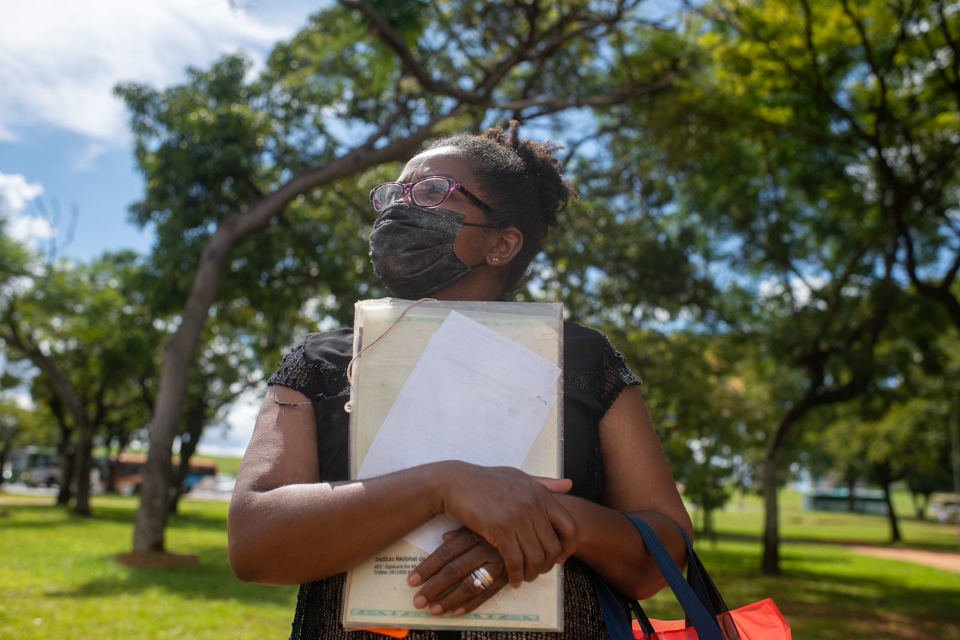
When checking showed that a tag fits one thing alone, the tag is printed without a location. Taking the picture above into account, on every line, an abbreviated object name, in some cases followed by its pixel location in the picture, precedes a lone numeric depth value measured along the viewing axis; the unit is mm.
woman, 1279
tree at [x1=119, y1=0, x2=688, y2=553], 11070
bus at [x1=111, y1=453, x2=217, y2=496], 52519
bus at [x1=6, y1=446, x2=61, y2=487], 51000
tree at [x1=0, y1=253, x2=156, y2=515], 18641
